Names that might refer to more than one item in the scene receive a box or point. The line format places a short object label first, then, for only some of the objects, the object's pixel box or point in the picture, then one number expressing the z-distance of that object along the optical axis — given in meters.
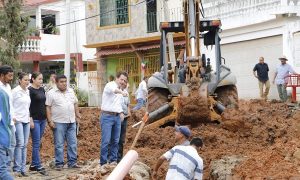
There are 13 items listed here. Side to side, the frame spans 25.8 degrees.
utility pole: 26.45
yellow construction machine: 12.41
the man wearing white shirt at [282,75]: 20.75
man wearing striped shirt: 7.97
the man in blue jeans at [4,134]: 8.07
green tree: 17.05
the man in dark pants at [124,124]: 12.41
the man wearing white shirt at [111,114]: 11.77
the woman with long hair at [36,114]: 11.71
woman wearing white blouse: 10.99
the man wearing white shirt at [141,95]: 22.30
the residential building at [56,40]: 36.22
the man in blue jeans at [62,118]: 12.04
